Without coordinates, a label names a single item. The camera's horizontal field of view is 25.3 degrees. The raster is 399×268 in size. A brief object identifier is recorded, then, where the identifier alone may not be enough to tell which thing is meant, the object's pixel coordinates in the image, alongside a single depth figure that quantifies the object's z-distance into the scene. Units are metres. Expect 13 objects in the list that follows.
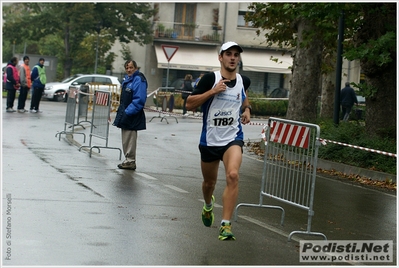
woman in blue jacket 14.16
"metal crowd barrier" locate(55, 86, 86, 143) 20.97
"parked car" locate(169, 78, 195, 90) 47.15
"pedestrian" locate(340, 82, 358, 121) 36.22
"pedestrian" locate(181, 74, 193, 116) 34.80
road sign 36.78
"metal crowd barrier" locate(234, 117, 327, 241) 9.48
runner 8.58
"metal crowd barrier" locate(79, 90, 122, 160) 17.42
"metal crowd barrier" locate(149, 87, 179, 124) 35.25
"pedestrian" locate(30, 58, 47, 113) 28.80
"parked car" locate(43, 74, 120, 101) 43.78
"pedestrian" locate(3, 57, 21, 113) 28.23
